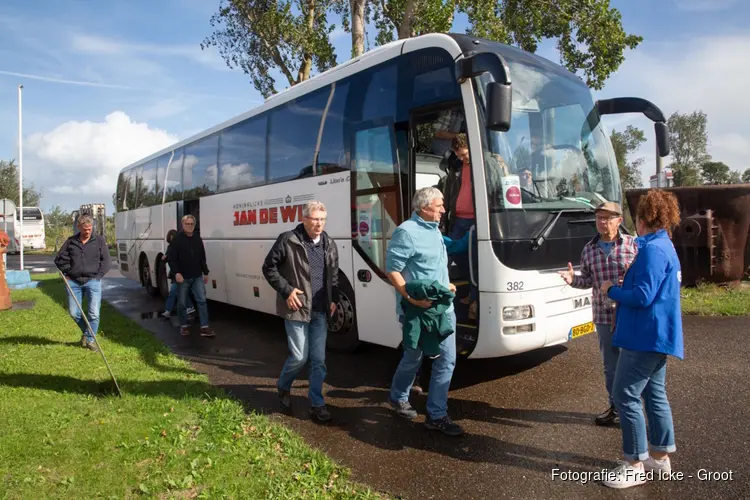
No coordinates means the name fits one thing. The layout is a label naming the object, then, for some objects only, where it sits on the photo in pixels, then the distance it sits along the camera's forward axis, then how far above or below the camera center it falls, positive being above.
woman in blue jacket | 3.25 -0.61
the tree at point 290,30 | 18.48 +7.27
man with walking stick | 7.26 -0.33
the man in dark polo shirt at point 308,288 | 4.63 -0.41
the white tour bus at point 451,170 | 4.88 +0.74
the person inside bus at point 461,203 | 5.12 +0.34
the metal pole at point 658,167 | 6.70 +0.98
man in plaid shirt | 4.07 -0.23
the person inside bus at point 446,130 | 5.26 +1.08
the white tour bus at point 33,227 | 37.28 +1.12
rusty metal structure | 10.49 -0.06
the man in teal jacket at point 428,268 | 4.20 -0.24
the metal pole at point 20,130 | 18.07 +3.95
